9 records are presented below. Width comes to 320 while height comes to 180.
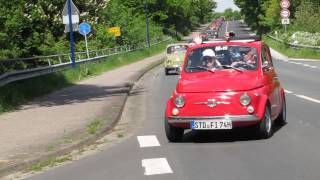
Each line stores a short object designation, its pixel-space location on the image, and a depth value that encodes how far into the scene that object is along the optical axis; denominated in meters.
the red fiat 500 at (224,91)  10.48
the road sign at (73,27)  32.72
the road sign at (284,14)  50.12
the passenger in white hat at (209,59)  11.53
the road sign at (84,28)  39.92
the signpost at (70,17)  31.92
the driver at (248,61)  11.48
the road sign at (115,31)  60.56
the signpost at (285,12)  49.87
